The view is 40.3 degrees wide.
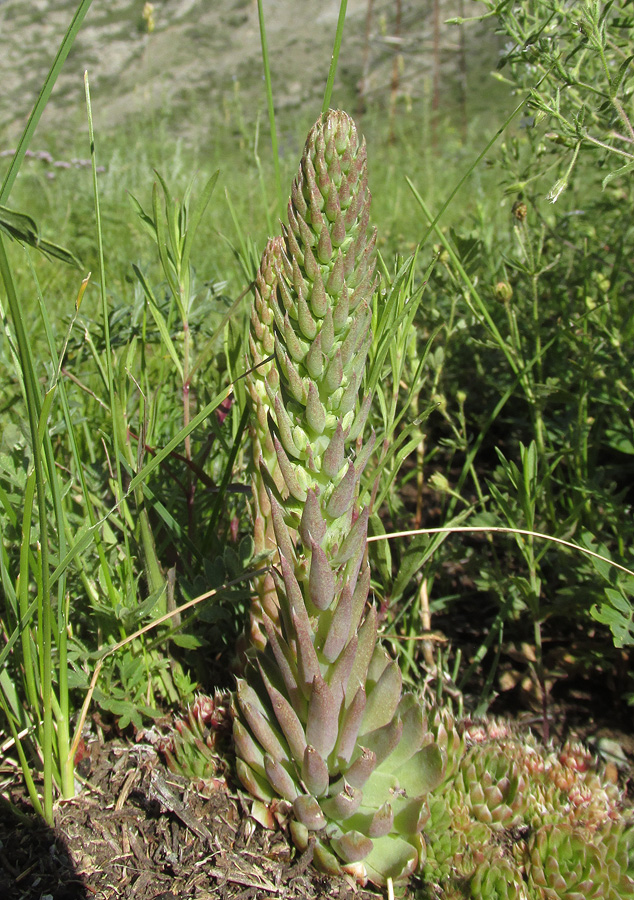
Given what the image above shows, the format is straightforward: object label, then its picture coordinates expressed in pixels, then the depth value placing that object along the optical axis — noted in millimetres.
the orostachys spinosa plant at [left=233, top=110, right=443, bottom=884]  200
